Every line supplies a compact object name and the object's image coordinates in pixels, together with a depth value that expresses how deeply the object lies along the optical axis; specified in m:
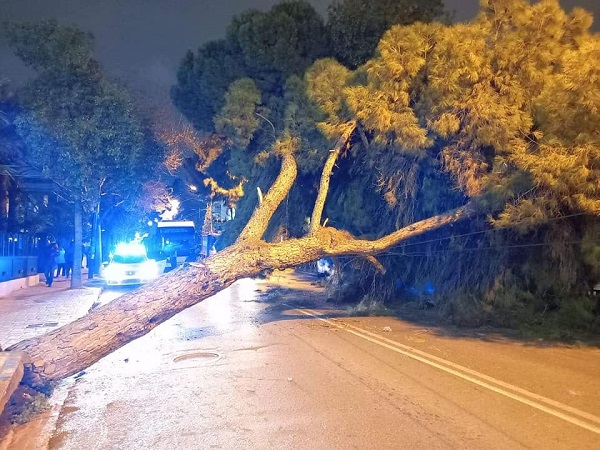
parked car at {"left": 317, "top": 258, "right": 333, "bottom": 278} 26.23
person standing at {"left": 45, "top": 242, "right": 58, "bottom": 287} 25.61
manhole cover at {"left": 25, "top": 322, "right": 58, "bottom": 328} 13.10
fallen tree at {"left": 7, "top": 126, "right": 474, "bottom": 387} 7.91
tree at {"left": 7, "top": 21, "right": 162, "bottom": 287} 20.12
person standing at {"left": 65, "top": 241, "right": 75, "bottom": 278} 29.99
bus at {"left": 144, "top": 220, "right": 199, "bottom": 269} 47.38
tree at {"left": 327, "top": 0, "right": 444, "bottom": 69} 17.28
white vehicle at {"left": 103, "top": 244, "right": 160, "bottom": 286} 26.16
